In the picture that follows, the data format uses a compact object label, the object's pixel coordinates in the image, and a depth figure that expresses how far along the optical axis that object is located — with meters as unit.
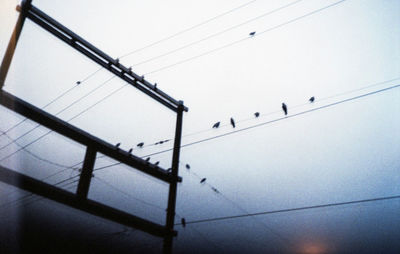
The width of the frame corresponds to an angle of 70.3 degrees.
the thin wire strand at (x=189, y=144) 8.17
